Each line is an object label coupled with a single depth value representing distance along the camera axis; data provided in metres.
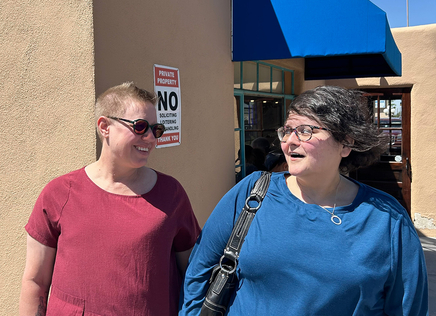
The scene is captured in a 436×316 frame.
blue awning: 3.83
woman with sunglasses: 1.64
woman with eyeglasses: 1.46
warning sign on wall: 3.25
